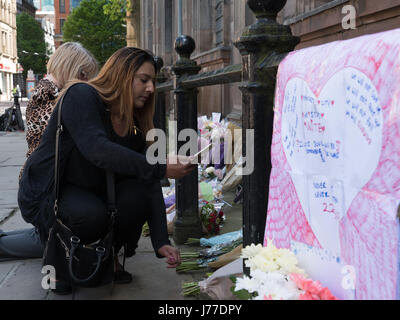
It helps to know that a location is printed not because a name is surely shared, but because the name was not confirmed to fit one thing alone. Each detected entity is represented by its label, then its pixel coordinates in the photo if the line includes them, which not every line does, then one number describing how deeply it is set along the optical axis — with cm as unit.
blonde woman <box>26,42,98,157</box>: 353
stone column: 2590
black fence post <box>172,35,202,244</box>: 378
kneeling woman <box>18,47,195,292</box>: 259
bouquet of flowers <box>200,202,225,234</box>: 403
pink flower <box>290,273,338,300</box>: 163
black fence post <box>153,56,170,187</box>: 547
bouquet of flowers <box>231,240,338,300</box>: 165
